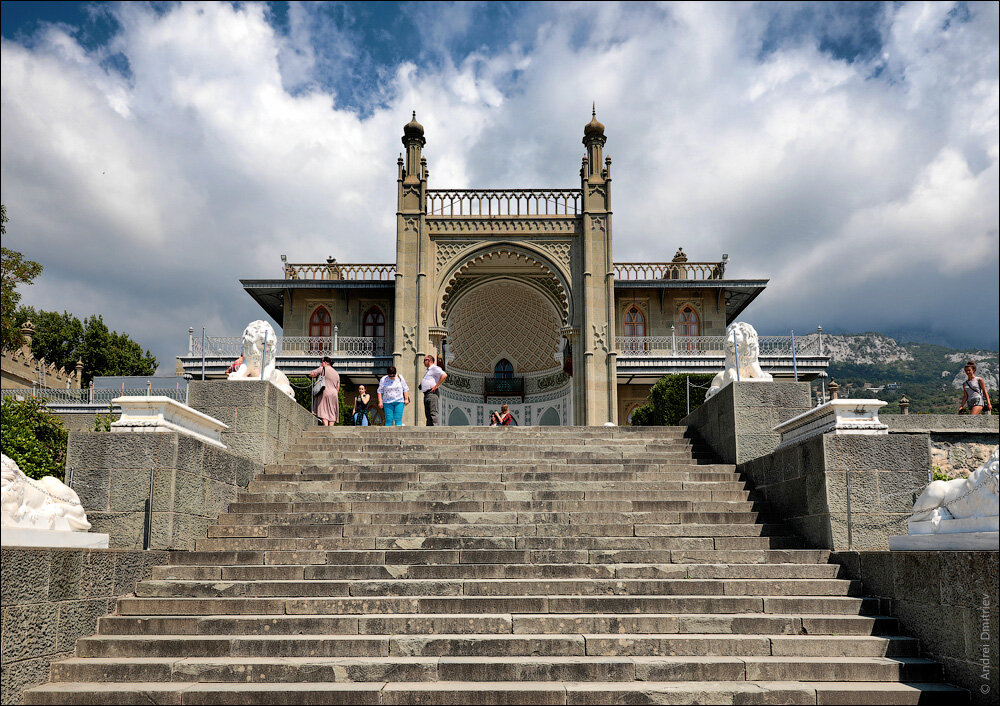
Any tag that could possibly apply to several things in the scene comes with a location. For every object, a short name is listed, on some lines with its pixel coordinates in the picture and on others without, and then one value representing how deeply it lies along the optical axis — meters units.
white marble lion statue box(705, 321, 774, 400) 8.55
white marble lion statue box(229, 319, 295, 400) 8.73
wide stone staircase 4.37
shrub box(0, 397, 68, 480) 9.38
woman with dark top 12.23
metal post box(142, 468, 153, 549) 5.97
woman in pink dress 10.89
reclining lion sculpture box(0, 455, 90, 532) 4.35
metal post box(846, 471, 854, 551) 5.86
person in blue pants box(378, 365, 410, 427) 11.73
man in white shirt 11.92
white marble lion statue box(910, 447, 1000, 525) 4.24
